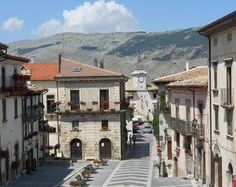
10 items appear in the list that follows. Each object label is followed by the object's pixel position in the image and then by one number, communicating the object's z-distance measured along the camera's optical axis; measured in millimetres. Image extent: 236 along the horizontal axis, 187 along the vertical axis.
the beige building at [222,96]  26594
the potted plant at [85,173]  40594
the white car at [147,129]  87362
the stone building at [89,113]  56469
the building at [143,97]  113500
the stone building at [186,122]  33562
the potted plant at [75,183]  35141
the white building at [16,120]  36438
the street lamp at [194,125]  34156
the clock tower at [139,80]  123950
